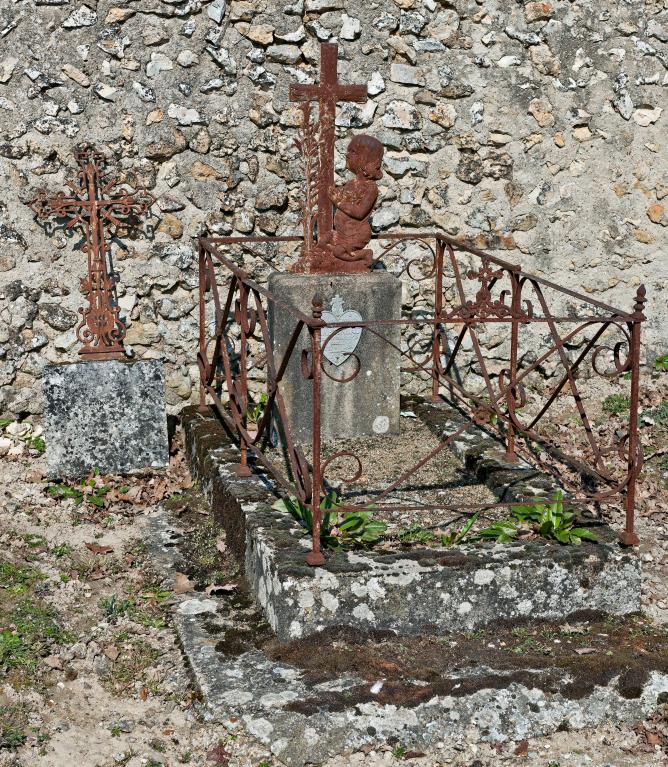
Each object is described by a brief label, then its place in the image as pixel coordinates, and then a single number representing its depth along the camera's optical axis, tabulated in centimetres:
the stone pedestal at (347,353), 611
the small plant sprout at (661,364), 762
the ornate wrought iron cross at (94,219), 657
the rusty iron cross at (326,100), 609
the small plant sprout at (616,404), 727
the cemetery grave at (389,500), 423
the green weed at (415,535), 512
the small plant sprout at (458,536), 504
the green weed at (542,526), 493
